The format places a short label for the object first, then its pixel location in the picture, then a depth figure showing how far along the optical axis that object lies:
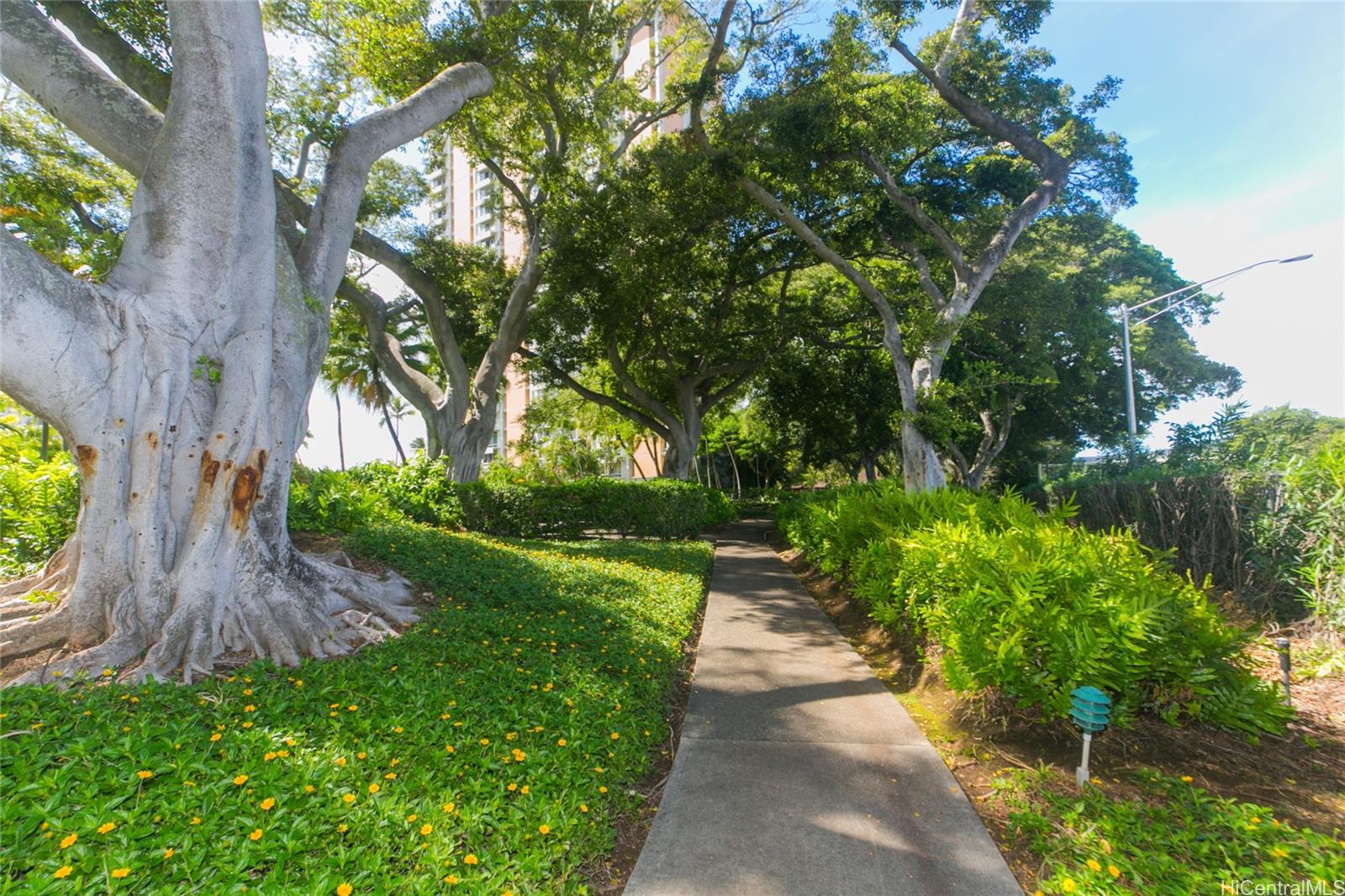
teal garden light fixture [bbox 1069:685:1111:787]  3.28
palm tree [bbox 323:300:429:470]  28.75
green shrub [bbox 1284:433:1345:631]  4.96
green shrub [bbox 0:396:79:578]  5.44
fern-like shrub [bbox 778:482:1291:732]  3.53
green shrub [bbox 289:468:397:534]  7.20
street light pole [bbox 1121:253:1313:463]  16.33
